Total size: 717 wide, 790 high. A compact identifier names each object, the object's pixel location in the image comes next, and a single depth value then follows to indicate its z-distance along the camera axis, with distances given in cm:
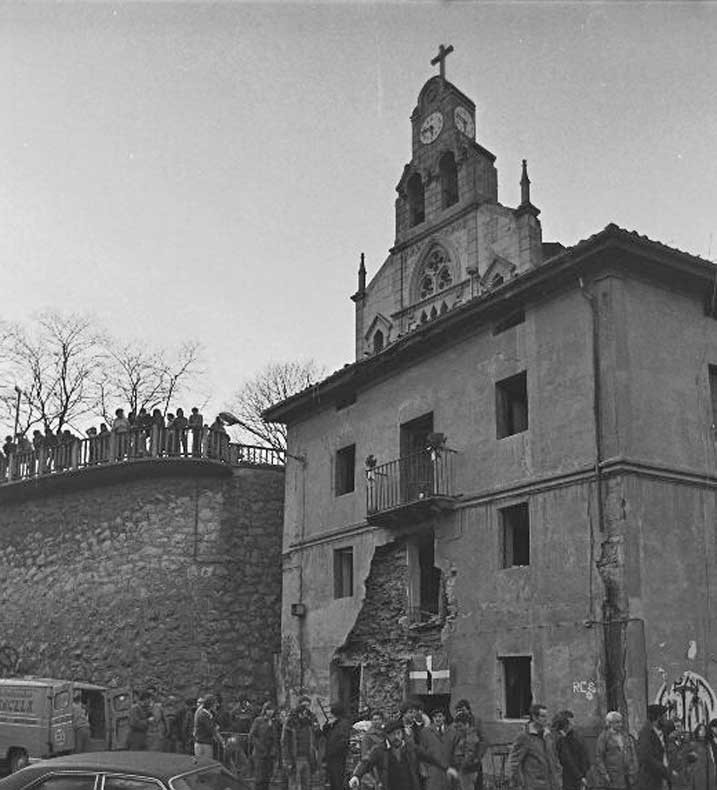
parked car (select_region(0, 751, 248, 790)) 859
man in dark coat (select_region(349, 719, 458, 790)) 1088
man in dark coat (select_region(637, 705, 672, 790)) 1177
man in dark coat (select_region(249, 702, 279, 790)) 1672
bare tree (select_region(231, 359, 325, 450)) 5066
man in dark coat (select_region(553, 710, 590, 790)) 1262
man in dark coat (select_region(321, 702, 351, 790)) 1444
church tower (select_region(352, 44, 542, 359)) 3950
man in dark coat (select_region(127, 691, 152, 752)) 1820
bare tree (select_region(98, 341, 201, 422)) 4462
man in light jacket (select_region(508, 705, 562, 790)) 1138
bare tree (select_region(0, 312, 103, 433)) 4159
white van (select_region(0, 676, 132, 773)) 1811
